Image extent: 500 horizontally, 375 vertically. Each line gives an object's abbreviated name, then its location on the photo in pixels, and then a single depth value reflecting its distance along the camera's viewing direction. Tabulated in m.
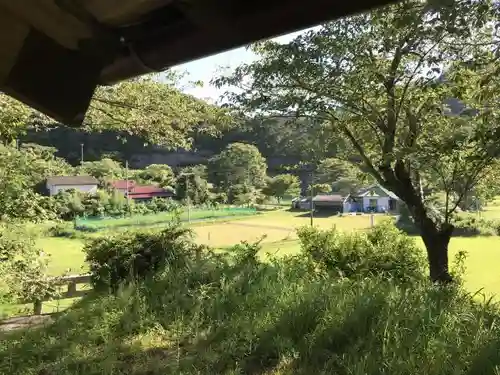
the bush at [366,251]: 6.39
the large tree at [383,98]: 4.90
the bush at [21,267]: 5.61
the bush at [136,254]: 5.43
